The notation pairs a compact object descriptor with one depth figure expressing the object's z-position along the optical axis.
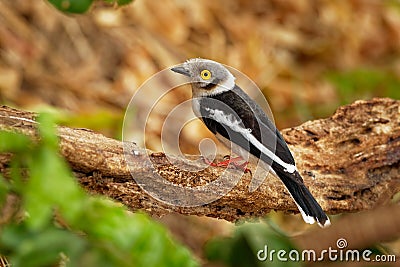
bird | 5.62
